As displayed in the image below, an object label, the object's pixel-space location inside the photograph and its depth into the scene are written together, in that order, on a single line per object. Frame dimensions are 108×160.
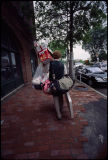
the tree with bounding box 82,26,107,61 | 27.65
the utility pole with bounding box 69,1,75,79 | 5.98
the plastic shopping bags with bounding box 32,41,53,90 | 1.23
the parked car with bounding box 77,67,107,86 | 5.34
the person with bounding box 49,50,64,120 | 1.76
